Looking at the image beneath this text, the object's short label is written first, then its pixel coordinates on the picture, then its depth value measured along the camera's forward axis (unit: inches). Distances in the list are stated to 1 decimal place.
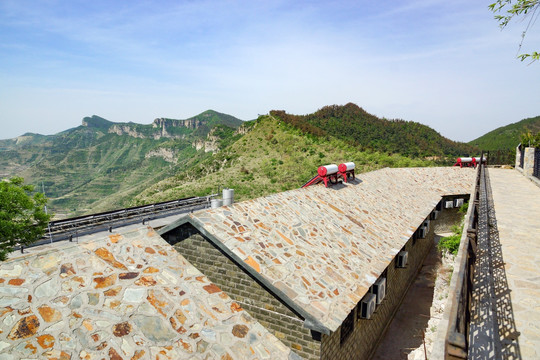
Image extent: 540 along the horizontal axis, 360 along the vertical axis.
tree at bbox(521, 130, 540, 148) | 975.5
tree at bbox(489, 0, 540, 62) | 288.3
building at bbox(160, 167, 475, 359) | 274.8
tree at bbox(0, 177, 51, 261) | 676.7
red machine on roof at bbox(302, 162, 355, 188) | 597.6
